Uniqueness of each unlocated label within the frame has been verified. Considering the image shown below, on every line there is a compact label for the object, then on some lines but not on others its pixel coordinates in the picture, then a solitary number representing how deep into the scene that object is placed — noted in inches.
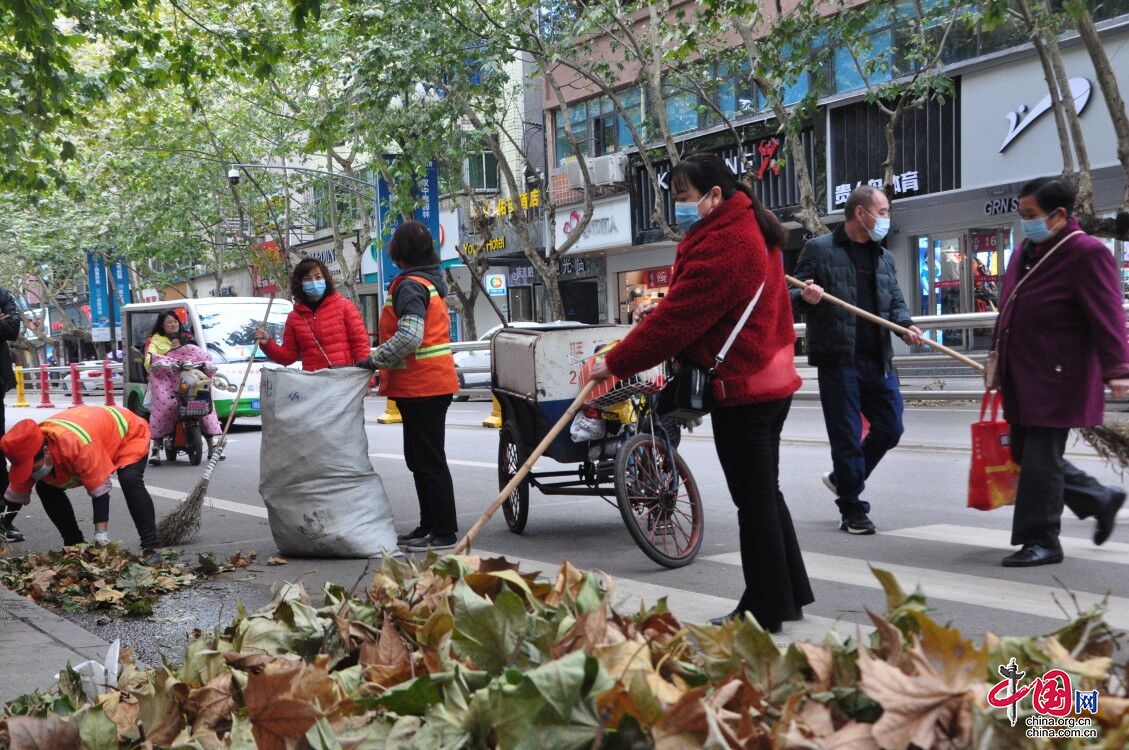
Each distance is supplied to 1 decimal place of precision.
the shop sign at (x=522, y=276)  1520.7
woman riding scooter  536.1
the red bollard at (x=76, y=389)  1189.7
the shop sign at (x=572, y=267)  1443.2
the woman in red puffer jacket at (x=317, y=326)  295.6
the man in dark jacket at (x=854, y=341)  266.1
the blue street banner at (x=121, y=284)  2274.9
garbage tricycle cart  246.8
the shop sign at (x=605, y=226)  1304.1
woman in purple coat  213.6
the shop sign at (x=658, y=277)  1318.9
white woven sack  263.3
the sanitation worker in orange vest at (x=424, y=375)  271.6
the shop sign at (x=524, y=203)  1414.9
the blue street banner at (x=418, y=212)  973.8
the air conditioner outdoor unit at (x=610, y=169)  1270.9
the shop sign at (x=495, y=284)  1492.4
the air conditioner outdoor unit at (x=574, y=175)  1316.4
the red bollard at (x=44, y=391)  1186.6
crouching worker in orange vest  253.6
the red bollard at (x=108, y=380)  994.3
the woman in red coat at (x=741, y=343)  167.6
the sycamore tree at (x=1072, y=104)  546.9
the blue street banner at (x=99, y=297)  1962.8
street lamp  1113.4
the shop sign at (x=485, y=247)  1355.1
